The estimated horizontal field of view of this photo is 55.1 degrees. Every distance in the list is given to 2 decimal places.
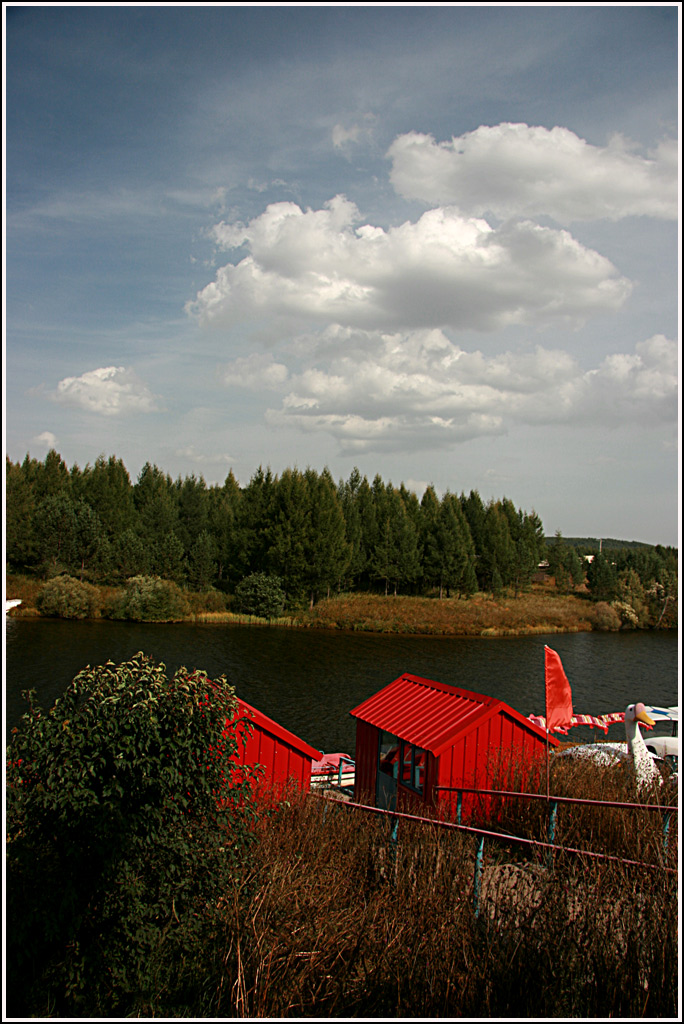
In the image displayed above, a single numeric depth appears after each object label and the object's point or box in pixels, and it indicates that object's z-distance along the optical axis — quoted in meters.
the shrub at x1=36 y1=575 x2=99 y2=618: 44.34
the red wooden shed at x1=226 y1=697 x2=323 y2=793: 11.10
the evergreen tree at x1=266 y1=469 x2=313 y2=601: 53.16
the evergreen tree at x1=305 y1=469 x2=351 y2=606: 53.94
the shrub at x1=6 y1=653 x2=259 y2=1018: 4.27
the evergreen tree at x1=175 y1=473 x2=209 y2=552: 62.96
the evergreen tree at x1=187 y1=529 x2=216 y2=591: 56.03
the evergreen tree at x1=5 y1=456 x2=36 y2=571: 46.88
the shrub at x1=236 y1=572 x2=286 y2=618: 50.41
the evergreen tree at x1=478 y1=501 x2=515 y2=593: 66.38
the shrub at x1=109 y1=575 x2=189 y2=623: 46.56
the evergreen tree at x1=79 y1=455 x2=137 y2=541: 57.41
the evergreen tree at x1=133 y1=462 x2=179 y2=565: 55.66
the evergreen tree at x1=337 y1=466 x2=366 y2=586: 60.88
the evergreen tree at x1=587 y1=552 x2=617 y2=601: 60.31
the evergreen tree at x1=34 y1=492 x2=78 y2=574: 49.38
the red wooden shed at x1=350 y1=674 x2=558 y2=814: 9.97
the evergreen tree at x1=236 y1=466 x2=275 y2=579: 55.19
